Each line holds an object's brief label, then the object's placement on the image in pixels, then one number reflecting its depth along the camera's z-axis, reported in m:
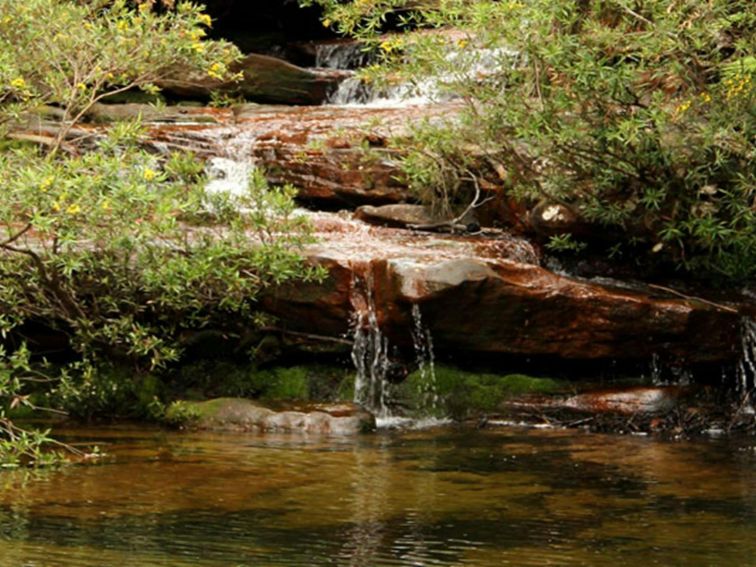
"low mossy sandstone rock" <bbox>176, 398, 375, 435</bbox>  13.25
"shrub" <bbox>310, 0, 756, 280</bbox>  13.08
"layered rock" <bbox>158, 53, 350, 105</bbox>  23.20
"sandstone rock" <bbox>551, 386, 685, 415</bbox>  13.95
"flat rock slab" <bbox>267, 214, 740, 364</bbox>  14.04
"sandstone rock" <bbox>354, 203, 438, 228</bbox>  16.95
